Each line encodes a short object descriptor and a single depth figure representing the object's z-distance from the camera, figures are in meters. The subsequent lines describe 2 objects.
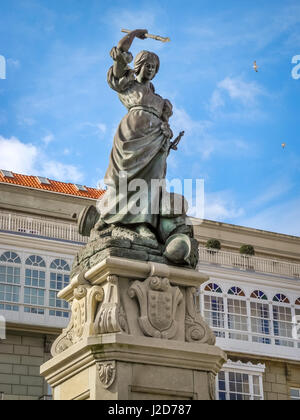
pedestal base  10.47
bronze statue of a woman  11.77
